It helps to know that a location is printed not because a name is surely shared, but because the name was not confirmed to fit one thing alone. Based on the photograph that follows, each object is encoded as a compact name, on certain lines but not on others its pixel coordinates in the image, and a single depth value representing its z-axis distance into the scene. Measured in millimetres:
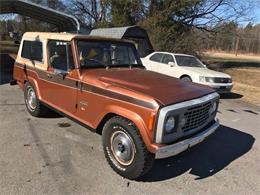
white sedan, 7437
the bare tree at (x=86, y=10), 24856
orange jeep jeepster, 2593
